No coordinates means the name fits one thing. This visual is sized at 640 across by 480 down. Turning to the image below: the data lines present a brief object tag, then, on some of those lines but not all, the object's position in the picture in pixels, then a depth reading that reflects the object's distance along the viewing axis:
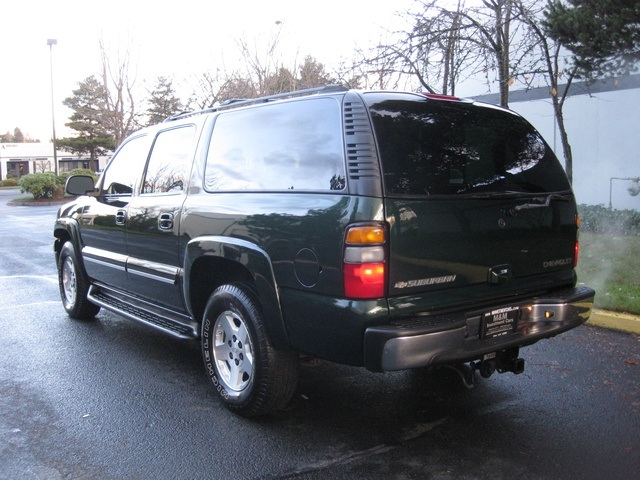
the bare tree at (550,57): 8.72
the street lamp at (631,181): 12.02
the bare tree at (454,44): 8.72
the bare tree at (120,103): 24.95
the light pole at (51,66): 30.98
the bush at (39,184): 28.65
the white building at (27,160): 64.56
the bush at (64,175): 29.97
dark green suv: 3.18
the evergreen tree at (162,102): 28.45
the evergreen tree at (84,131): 54.06
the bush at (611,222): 10.47
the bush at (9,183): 51.62
